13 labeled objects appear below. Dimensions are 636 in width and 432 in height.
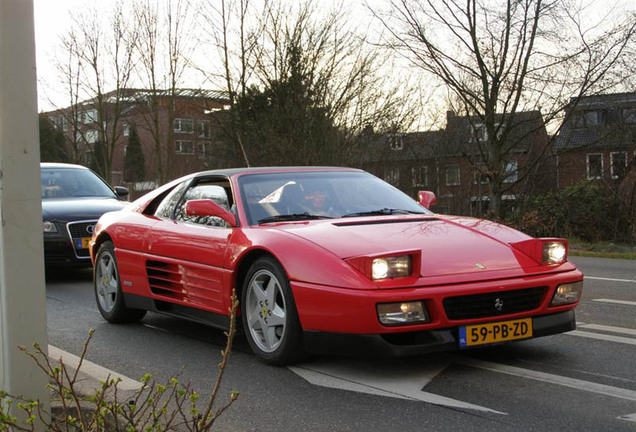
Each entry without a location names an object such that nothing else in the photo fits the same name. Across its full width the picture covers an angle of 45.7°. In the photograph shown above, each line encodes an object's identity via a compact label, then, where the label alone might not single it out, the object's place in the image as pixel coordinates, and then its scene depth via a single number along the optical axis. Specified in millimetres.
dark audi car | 9992
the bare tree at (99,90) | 28578
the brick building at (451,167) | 20302
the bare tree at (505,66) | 16984
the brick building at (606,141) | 17234
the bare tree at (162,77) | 26281
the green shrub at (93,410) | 2531
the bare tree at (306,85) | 22500
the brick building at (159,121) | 27422
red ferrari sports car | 4371
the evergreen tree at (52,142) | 38109
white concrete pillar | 3004
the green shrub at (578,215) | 17844
